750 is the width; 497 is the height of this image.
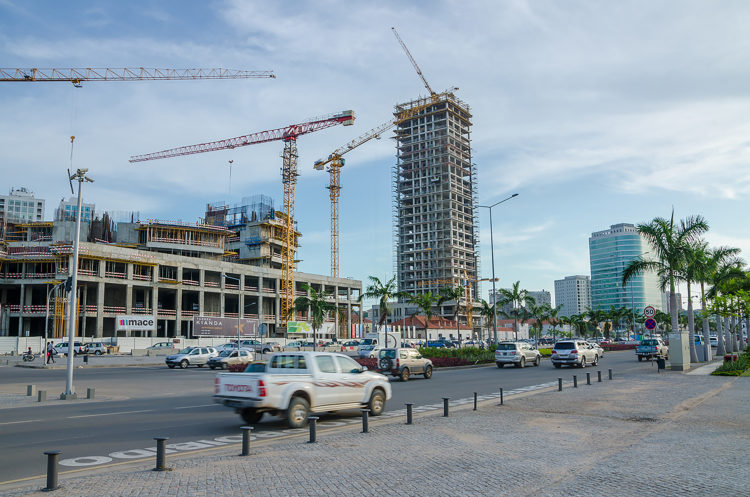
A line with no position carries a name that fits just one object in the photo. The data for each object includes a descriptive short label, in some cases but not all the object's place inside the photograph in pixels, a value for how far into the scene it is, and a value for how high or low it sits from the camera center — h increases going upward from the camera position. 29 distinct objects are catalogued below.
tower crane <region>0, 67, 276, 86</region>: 71.50 +31.87
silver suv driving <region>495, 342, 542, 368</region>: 37.22 -2.89
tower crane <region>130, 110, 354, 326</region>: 102.00 +28.94
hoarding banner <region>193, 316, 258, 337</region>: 65.19 -1.72
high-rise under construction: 156.25 +32.21
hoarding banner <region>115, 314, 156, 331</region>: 64.19 -1.12
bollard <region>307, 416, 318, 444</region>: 10.80 -2.27
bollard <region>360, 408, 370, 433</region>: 12.05 -2.38
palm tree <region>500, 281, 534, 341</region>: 74.50 +2.17
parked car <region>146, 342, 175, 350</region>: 60.79 -3.66
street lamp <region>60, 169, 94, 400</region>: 20.30 +0.48
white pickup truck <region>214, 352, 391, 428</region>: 12.39 -1.77
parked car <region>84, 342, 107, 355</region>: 57.25 -3.57
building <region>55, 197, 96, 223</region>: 91.89 +17.49
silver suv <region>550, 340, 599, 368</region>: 35.81 -2.74
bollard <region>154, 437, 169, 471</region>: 8.51 -2.15
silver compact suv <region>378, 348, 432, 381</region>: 28.19 -2.62
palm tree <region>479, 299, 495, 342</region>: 68.53 -0.09
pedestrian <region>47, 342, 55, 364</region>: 43.56 -3.17
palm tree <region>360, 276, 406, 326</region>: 66.00 +2.33
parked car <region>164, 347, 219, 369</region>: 40.28 -3.21
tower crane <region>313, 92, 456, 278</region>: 121.42 +29.05
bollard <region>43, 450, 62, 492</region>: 7.27 -2.04
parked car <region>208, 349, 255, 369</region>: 38.91 -3.26
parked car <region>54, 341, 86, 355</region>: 53.57 -3.34
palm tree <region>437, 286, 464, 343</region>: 74.91 +2.36
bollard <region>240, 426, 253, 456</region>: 9.63 -2.21
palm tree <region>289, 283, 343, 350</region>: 63.41 +0.81
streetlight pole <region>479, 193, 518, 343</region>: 45.03 +4.52
